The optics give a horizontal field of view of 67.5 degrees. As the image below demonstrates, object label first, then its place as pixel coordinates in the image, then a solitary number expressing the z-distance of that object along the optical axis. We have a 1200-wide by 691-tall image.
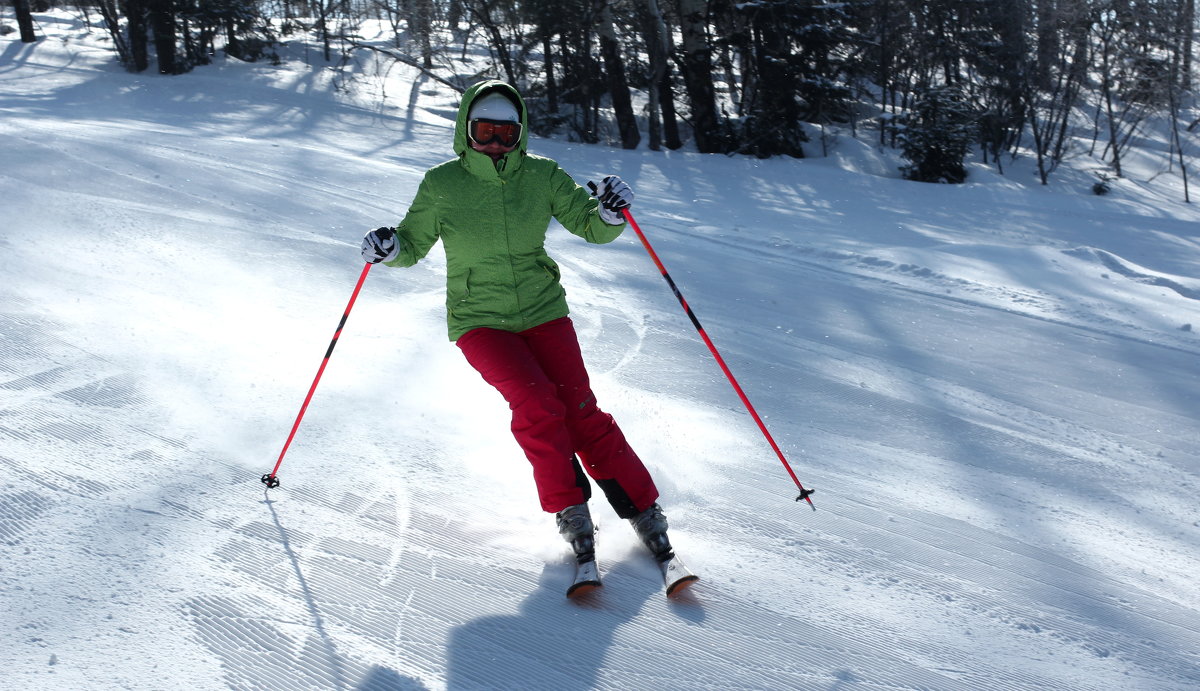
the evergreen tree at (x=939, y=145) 14.49
